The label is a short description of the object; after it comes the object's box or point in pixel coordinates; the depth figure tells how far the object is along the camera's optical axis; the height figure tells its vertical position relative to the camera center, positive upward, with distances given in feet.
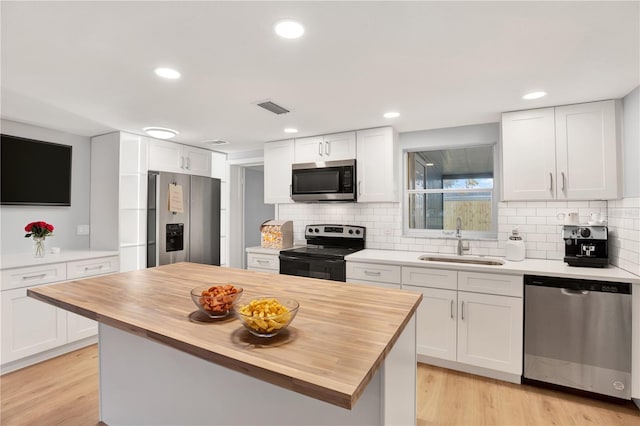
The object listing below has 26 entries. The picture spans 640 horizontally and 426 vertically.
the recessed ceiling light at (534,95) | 7.78 +2.96
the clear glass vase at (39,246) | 10.03 -0.97
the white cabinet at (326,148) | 11.64 +2.54
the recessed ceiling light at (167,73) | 6.63 +3.03
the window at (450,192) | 10.83 +0.78
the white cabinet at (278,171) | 12.91 +1.81
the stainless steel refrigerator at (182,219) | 12.15 -0.16
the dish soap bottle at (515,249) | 9.20 -1.03
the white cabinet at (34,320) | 8.80 -3.10
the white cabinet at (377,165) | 10.96 +1.75
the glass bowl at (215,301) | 4.02 -1.10
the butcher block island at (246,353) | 2.95 -1.35
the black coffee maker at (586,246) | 7.95 -0.82
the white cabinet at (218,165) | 15.38 +2.46
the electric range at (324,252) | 10.51 -1.32
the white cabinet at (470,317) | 8.14 -2.78
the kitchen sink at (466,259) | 9.46 -1.41
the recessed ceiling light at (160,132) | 10.98 +2.92
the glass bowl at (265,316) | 3.33 -1.08
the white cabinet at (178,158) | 12.57 +2.42
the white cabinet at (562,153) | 8.14 +1.66
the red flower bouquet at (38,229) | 9.96 -0.43
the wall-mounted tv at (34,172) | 10.18 +1.48
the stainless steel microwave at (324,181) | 11.44 +1.26
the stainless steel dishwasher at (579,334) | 7.17 -2.85
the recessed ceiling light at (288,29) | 4.99 +3.01
